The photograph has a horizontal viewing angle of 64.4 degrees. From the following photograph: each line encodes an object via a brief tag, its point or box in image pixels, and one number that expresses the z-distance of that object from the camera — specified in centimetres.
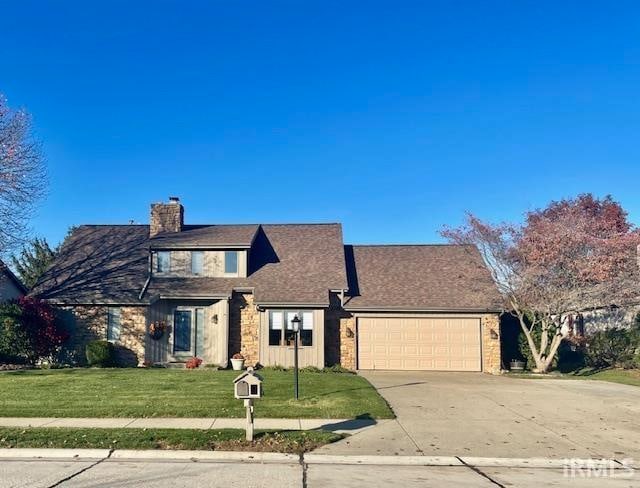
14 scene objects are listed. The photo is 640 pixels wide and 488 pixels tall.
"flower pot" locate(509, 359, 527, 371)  2130
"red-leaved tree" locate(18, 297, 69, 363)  1970
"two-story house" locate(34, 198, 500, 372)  2044
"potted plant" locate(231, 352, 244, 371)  1962
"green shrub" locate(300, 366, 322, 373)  1913
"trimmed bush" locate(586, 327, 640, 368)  2111
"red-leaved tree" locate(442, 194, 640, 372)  1889
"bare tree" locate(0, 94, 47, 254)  2042
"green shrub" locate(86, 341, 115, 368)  1988
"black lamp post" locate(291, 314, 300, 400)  1204
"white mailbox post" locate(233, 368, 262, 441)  851
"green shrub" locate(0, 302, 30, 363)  1955
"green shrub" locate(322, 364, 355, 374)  1959
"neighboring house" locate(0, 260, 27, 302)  2172
